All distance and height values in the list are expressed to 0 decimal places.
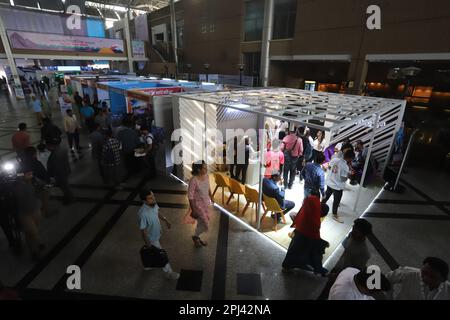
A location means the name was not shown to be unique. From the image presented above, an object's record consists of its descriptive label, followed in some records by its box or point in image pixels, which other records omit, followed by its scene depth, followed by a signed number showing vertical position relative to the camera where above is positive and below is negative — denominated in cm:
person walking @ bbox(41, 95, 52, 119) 1039 -170
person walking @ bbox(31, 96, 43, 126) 1049 -169
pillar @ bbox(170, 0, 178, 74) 2336 +404
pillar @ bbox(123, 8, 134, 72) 2278 +209
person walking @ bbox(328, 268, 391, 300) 194 -174
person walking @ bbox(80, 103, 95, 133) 844 -154
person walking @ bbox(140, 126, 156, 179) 607 -191
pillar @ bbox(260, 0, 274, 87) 1523 +206
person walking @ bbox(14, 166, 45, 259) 330 -200
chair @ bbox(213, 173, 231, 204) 508 -230
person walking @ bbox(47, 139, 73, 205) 464 -189
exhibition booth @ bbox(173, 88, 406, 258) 419 -172
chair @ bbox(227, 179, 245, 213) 480 -229
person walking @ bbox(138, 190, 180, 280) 290 -180
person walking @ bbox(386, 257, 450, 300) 201 -181
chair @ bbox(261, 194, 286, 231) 415 -226
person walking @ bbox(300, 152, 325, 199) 413 -175
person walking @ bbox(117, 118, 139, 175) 600 -171
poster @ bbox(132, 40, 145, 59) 2368 +201
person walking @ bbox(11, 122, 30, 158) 549 -164
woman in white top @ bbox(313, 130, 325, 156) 665 -197
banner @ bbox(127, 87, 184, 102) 632 -62
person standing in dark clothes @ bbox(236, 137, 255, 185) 575 -205
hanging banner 1591 +184
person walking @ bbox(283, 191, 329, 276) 292 -217
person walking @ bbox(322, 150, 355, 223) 425 -181
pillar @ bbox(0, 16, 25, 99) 1517 +58
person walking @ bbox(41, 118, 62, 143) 636 -165
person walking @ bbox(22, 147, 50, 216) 432 -195
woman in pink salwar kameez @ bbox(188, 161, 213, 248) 350 -181
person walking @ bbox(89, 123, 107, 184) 593 -179
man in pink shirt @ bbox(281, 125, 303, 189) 553 -180
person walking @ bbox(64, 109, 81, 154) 745 -183
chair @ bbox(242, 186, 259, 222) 451 -228
